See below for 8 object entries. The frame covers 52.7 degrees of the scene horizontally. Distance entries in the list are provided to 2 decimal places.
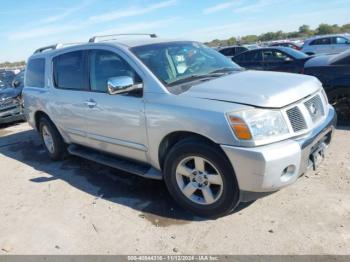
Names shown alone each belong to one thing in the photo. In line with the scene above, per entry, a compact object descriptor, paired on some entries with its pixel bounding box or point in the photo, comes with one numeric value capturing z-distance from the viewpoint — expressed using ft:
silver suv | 10.47
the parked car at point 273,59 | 33.17
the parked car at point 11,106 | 31.19
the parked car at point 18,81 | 34.68
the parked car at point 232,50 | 62.18
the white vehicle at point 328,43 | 69.36
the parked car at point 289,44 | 72.26
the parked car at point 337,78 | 20.03
